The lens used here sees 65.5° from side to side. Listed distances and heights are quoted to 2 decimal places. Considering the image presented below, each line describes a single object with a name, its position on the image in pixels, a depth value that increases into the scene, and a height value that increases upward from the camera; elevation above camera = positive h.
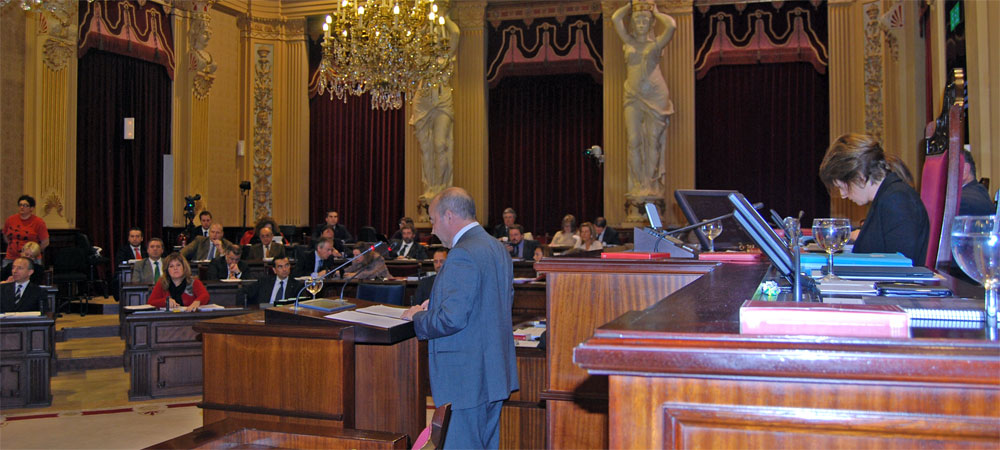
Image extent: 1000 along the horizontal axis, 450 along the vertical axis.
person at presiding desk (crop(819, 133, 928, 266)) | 2.26 +0.13
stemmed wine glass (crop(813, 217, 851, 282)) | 1.88 +0.00
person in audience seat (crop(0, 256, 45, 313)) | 5.94 -0.39
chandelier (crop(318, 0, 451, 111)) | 8.02 +2.00
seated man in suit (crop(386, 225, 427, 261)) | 9.56 -0.14
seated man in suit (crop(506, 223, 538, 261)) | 9.23 -0.10
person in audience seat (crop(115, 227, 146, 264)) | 8.77 -0.13
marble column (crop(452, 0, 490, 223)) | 11.91 +2.18
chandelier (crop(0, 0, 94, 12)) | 8.44 +2.62
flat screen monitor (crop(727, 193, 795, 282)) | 1.50 +0.00
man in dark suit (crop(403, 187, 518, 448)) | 2.75 -0.37
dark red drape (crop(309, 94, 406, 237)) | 12.80 +1.25
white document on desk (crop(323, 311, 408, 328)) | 2.88 -0.31
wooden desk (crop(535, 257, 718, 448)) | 2.50 -0.26
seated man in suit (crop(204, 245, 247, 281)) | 7.93 -0.30
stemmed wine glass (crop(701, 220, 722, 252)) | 3.03 +0.03
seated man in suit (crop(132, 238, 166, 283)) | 7.72 -0.29
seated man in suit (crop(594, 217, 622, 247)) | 10.13 +0.04
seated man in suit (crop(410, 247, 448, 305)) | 4.97 -0.35
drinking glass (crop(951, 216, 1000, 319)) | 0.99 -0.02
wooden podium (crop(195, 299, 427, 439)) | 2.93 -0.53
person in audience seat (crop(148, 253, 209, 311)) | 6.00 -0.39
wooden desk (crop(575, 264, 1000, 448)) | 0.81 -0.17
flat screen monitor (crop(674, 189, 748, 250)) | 3.09 +0.13
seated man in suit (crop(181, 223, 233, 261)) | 9.23 -0.10
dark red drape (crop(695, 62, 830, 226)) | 11.22 +1.51
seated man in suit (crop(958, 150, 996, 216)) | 2.87 +0.14
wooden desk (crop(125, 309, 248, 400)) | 5.43 -0.82
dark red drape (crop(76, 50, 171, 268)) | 10.08 +1.23
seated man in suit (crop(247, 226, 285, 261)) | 9.01 -0.11
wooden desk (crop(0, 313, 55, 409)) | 5.25 -0.86
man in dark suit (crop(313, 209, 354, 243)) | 10.77 +0.12
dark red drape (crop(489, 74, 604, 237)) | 12.36 +1.43
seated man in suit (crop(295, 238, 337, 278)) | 8.00 -0.25
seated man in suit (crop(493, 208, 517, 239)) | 10.70 +0.17
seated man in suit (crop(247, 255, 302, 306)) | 6.54 -0.42
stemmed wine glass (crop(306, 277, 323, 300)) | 3.37 -0.21
